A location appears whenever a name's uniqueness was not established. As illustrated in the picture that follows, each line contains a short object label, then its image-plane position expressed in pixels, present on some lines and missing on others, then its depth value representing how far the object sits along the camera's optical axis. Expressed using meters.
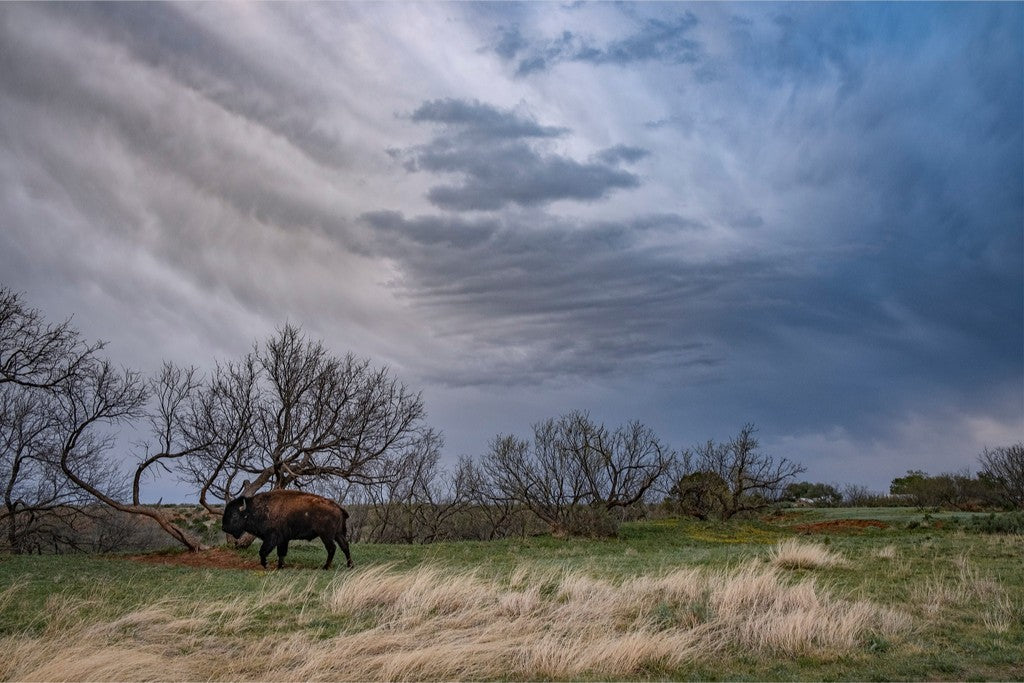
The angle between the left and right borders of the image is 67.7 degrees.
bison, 18.62
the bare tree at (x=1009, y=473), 40.47
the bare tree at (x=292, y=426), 23.73
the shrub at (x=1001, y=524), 25.33
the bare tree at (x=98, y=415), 22.58
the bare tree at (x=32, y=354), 22.20
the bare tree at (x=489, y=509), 36.75
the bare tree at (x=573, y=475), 31.33
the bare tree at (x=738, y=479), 38.44
